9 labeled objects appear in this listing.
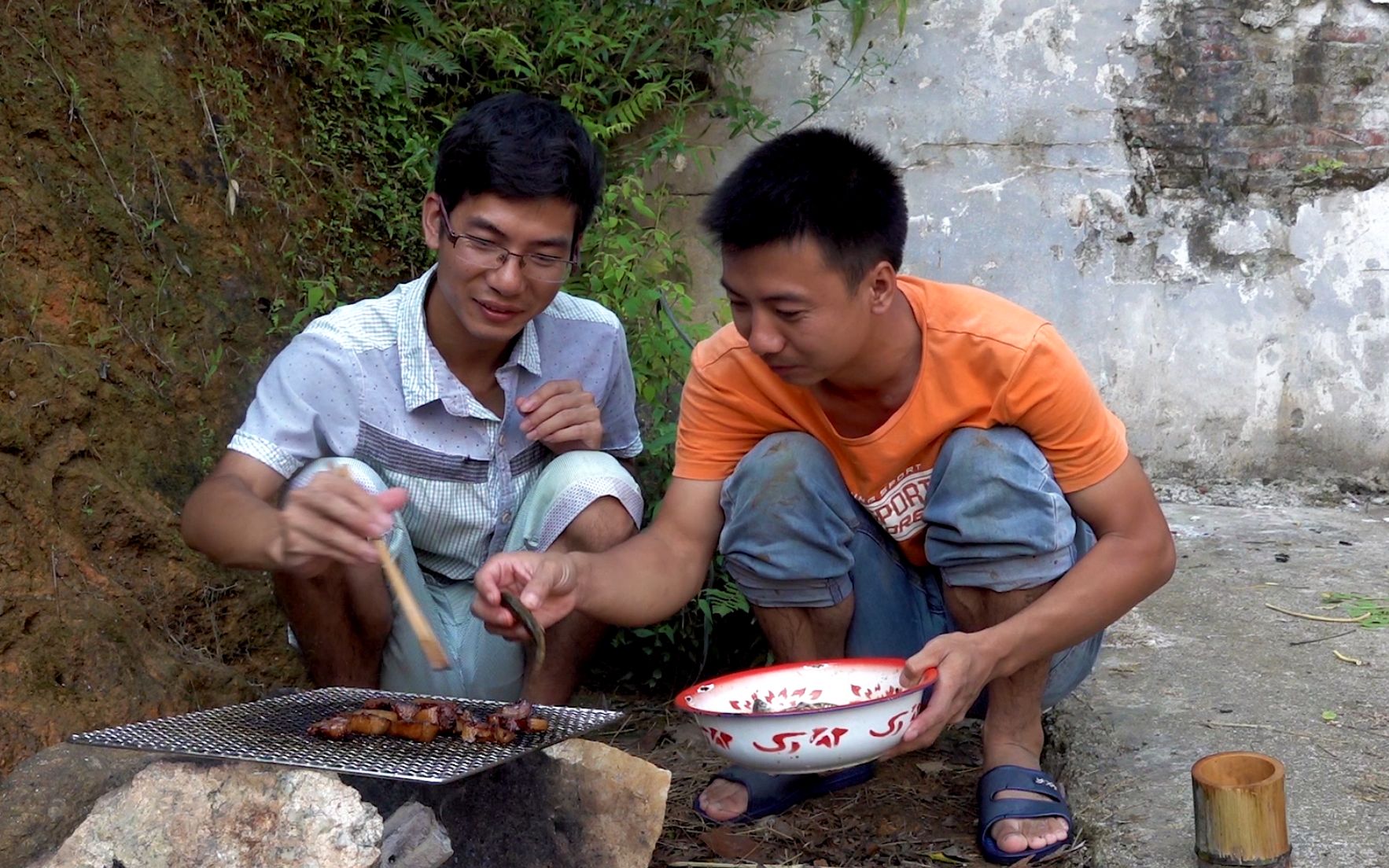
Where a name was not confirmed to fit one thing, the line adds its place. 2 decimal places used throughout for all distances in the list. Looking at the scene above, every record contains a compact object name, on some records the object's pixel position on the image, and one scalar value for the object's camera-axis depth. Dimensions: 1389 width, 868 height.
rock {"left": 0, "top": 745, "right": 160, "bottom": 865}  1.90
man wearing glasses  2.56
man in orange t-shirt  2.31
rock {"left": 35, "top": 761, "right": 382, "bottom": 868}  1.74
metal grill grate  1.75
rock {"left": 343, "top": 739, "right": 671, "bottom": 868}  2.07
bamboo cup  2.01
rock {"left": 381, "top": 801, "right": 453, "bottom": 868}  1.81
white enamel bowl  2.13
